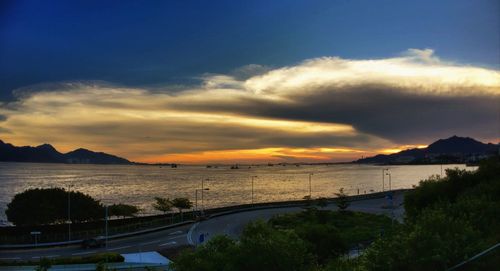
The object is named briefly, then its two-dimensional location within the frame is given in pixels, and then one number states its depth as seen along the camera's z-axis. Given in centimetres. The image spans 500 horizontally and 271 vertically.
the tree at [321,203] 8400
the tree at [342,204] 8197
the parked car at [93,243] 5359
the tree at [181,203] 8335
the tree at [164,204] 8336
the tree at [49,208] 6462
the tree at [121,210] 7662
